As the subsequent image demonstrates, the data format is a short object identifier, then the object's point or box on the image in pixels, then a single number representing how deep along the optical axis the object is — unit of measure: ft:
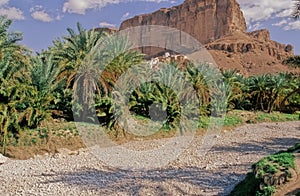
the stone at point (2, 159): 31.50
